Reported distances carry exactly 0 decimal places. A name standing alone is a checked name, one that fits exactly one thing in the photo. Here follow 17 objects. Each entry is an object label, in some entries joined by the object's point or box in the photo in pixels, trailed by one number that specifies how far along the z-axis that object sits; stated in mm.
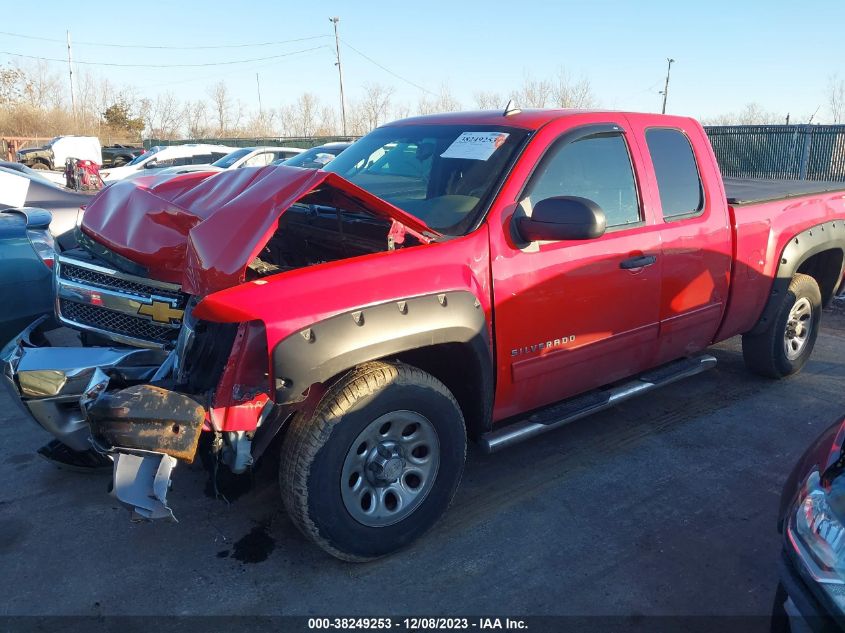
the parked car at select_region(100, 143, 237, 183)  16641
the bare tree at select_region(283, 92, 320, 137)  54959
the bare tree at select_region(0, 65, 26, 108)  49469
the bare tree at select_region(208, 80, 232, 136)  62062
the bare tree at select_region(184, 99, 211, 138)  60625
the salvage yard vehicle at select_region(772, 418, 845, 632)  1762
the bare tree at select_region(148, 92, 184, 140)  59438
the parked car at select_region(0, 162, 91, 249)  6453
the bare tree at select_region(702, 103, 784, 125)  37156
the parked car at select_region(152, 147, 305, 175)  14211
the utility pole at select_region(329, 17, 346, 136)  40981
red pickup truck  2572
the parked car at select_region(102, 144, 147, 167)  27833
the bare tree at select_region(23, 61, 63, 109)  51938
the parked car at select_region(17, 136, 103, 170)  26086
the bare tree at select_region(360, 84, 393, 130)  44453
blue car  4359
